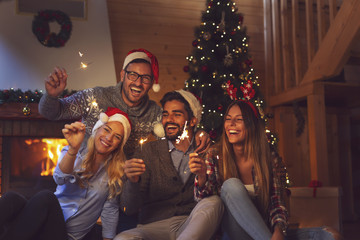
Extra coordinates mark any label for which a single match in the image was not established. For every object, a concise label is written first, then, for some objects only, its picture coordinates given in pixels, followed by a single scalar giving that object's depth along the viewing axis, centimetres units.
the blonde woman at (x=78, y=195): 171
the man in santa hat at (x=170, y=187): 162
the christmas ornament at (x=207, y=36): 353
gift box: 297
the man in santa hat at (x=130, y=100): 232
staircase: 329
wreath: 344
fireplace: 343
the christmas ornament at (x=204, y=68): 350
